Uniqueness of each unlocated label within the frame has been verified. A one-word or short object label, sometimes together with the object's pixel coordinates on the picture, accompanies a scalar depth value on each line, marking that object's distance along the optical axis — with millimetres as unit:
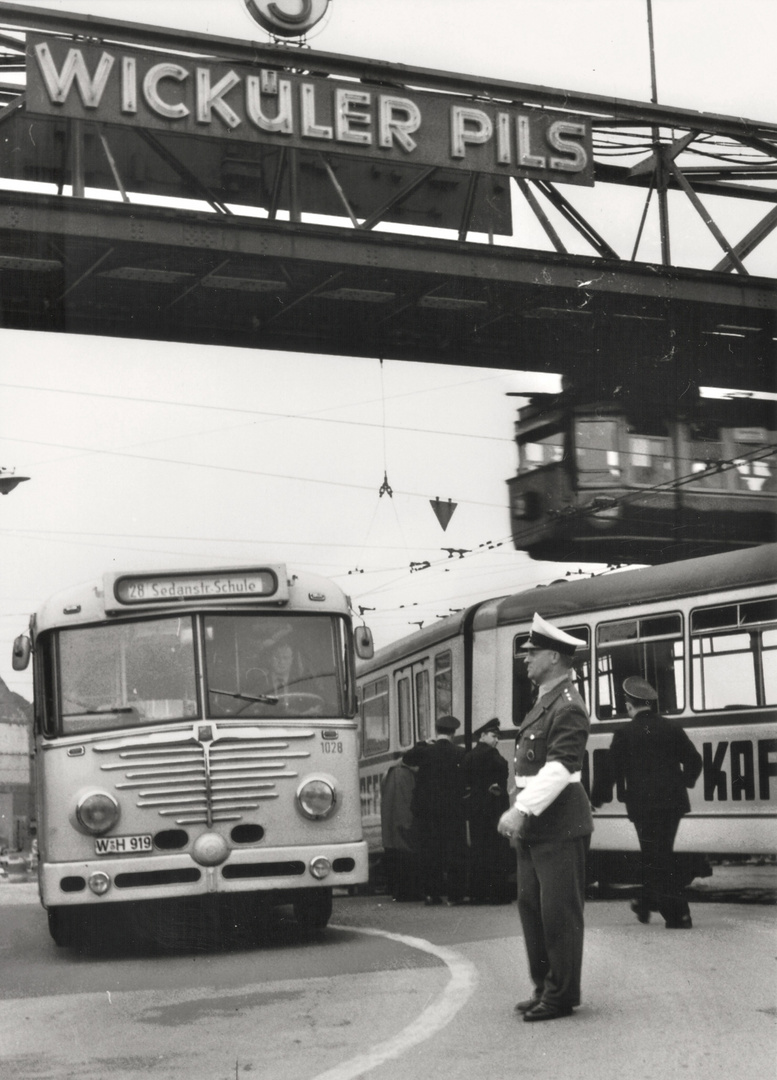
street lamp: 17094
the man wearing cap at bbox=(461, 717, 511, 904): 13133
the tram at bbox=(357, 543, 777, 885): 13289
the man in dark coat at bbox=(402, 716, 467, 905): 13461
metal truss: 14750
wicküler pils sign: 14242
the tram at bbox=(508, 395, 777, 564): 22391
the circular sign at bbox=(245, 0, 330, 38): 15267
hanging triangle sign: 18641
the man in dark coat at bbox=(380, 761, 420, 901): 14391
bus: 10172
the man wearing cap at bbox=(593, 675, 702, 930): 10297
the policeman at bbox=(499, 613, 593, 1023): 6664
